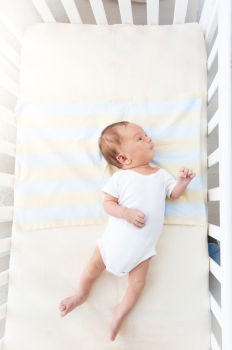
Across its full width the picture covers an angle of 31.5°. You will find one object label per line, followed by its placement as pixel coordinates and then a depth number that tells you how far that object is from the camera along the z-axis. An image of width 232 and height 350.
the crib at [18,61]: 1.20
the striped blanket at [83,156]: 1.28
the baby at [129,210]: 1.18
